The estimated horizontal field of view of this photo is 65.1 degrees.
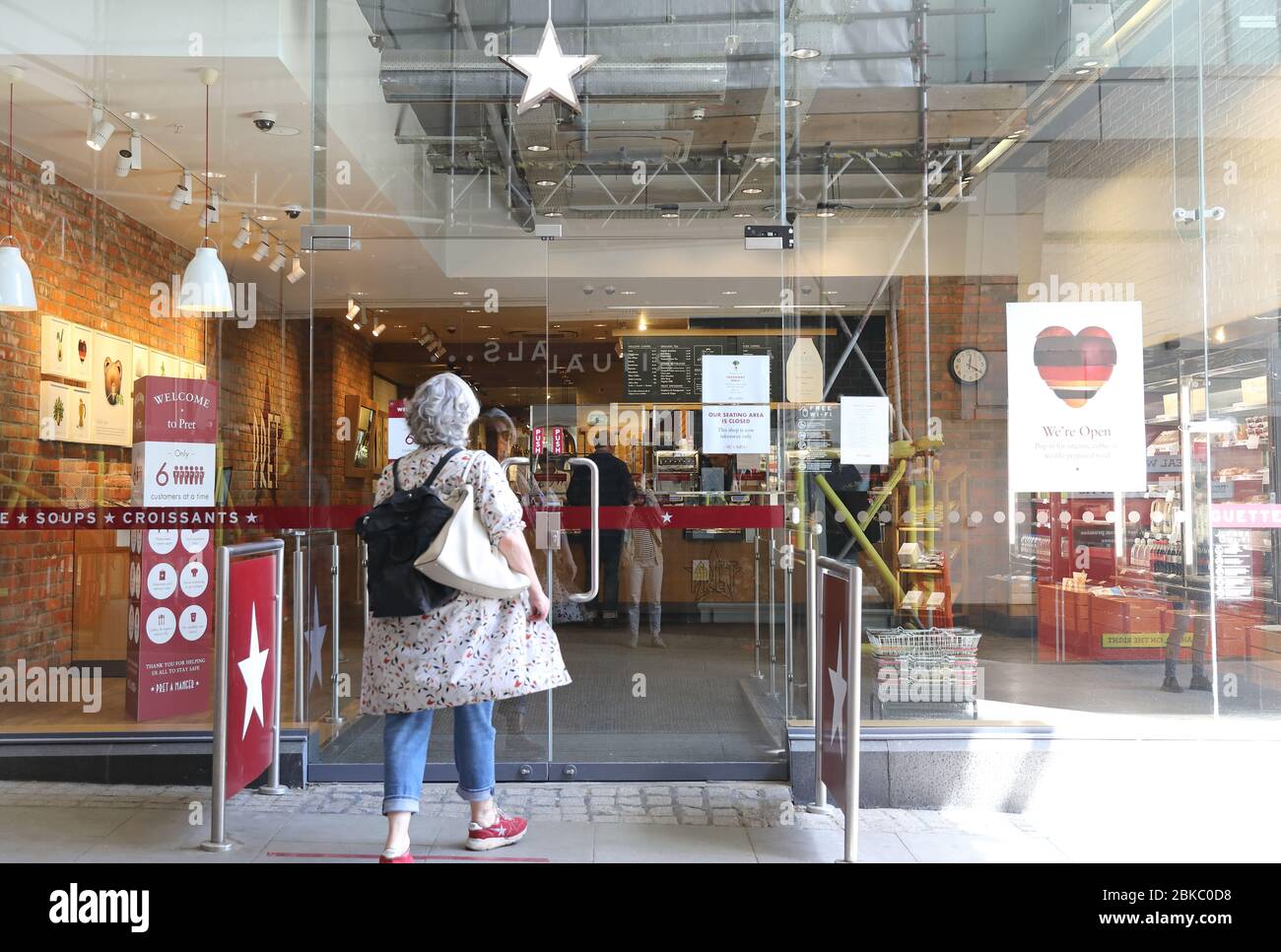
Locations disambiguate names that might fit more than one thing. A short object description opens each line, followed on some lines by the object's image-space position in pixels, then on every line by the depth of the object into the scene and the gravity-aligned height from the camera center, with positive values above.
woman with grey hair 3.04 -0.46
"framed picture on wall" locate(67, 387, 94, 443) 4.86 +0.43
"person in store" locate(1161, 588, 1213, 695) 4.56 -0.64
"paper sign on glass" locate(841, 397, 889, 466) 4.67 +0.30
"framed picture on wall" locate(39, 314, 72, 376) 4.89 +0.76
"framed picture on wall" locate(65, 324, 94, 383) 4.98 +0.71
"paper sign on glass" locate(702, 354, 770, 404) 4.65 +0.53
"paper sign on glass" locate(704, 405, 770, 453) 4.61 +0.31
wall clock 4.55 +0.59
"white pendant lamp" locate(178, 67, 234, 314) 4.86 +1.02
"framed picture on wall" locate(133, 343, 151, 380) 4.83 +0.68
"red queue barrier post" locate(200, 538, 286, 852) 3.28 -0.58
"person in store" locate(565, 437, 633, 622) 4.48 +0.02
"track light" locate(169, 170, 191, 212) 5.36 +1.66
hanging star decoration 4.51 +1.94
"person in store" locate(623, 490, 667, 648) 4.52 -0.21
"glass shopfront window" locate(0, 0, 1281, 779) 4.47 +0.56
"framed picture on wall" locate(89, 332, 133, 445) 4.77 +0.55
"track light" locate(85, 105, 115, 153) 5.01 +1.87
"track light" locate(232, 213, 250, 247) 5.10 +1.34
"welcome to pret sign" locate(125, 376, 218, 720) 4.55 -0.25
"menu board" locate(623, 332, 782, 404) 4.62 +0.60
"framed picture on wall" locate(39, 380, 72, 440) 4.86 +0.46
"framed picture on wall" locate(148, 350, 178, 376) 4.75 +0.64
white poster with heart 4.45 +0.40
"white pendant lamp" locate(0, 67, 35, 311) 4.53 +1.02
